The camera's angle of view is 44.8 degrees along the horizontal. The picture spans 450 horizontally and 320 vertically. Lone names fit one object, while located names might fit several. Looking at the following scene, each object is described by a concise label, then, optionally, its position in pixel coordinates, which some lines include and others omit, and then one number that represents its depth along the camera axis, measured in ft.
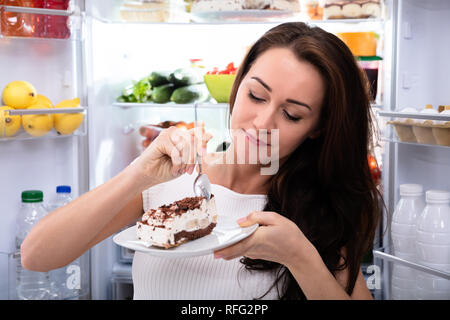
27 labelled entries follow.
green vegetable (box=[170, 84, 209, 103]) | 7.81
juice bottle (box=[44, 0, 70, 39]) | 6.64
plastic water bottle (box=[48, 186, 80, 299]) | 7.20
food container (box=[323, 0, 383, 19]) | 7.17
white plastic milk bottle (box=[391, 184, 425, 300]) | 6.09
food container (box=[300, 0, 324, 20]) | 7.52
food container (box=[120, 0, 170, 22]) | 7.82
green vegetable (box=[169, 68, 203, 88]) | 7.98
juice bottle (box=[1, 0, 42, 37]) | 6.21
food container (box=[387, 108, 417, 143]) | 6.08
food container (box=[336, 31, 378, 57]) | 7.36
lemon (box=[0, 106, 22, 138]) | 6.05
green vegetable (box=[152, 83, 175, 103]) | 7.93
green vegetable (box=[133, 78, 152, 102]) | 8.10
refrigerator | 6.73
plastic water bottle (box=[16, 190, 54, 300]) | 6.53
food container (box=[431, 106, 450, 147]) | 5.60
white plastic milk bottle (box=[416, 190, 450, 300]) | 5.66
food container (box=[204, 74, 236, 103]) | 7.56
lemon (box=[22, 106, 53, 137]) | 6.42
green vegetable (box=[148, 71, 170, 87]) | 8.11
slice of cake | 3.41
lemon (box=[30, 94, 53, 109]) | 6.51
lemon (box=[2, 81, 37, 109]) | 6.32
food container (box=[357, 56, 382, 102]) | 7.32
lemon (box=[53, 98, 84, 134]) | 6.78
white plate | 2.92
